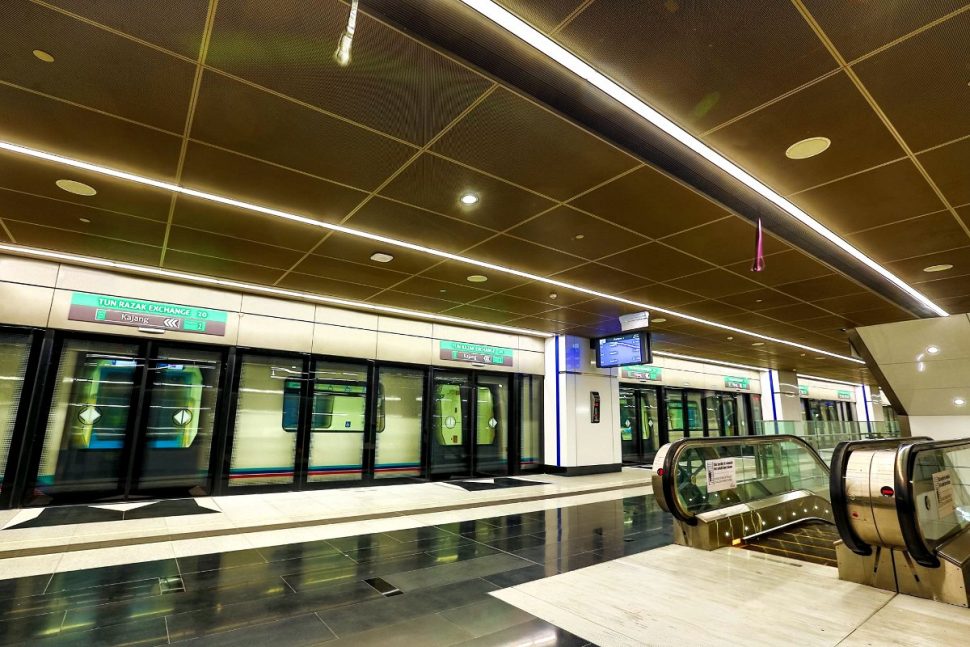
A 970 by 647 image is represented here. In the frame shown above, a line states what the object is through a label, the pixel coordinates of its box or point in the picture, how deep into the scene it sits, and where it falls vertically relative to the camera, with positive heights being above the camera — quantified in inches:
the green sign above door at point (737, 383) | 660.1 +60.5
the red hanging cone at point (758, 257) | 161.2 +56.9
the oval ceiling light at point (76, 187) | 166.9 +79.3
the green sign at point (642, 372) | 517.7 +57.5
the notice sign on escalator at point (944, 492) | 161.6 -21.2
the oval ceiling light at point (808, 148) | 133.6 +79.3
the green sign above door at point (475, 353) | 394.3 +57.5
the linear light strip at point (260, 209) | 148.9 +79.3
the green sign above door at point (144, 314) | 264.2 +58.3
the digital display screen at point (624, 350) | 361.4 +59.2
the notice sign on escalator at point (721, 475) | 216.7 -22.5
